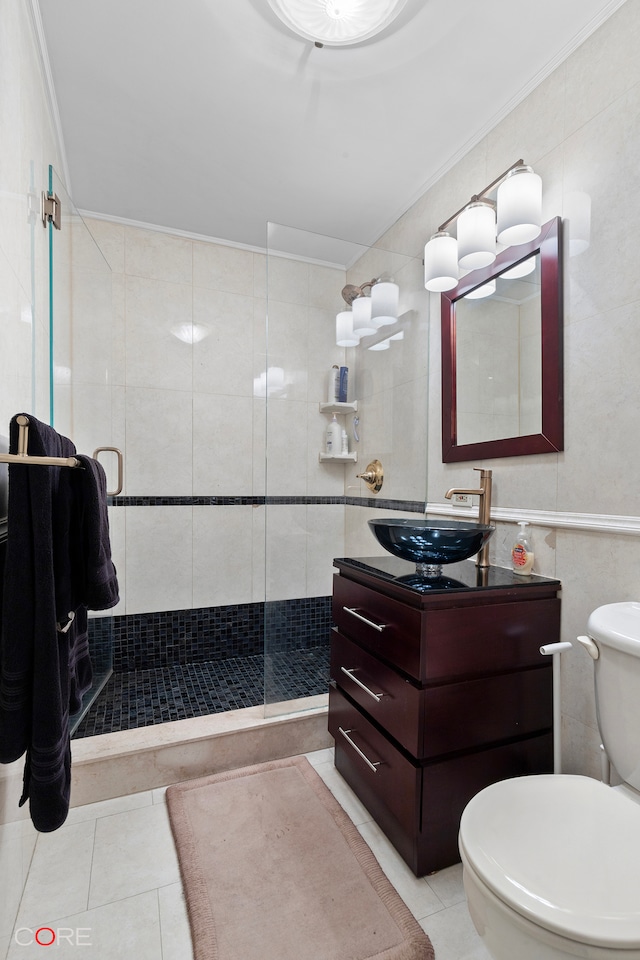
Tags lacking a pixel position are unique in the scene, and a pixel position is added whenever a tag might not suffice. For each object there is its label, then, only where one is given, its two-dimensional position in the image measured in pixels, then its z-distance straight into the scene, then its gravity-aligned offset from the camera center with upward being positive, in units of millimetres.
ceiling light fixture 1344 +1358
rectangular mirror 1546 +478
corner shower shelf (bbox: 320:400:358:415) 2217 +363
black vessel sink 1446 -180
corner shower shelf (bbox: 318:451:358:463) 2311 +134
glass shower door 1699 +567
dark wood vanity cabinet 1300 -608
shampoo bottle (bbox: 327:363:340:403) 2217 +467
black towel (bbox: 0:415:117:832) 929 -313
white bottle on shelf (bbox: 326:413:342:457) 2268 +222
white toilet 731 -659
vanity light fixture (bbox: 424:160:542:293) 1541 +920
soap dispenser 1560 -230
